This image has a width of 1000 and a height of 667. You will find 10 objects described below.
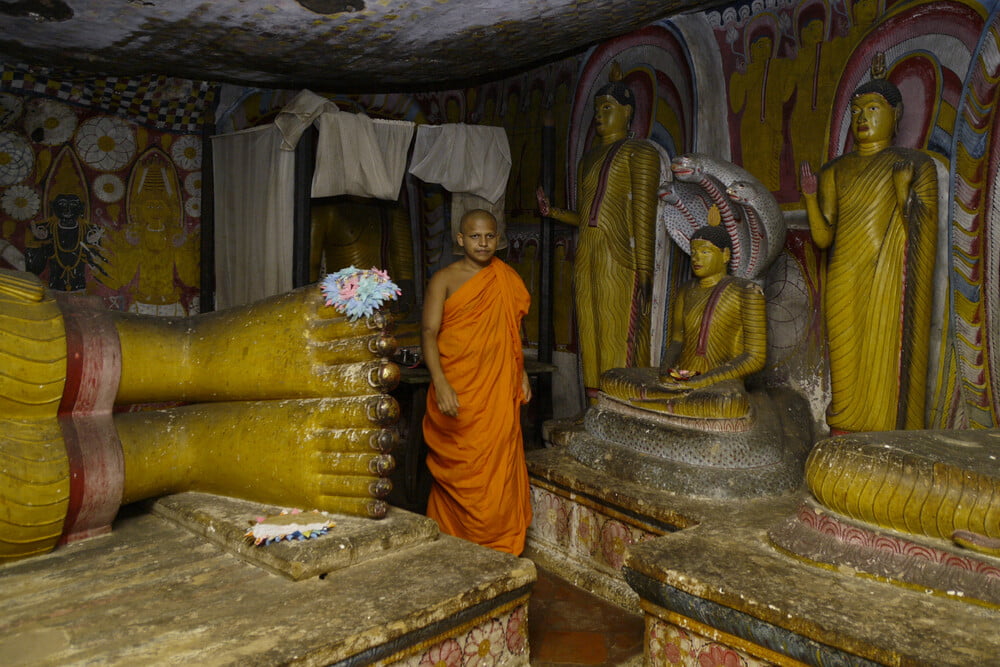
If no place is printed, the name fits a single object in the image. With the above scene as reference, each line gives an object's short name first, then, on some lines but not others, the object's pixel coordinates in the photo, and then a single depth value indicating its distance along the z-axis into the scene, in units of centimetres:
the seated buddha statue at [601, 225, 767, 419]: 353
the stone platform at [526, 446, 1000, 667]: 186
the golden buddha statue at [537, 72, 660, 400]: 466
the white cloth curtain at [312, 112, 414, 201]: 468
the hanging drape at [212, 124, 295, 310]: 480
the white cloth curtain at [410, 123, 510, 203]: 517
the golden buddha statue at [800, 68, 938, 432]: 344
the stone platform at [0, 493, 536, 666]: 178
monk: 356
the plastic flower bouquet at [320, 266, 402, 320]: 248
